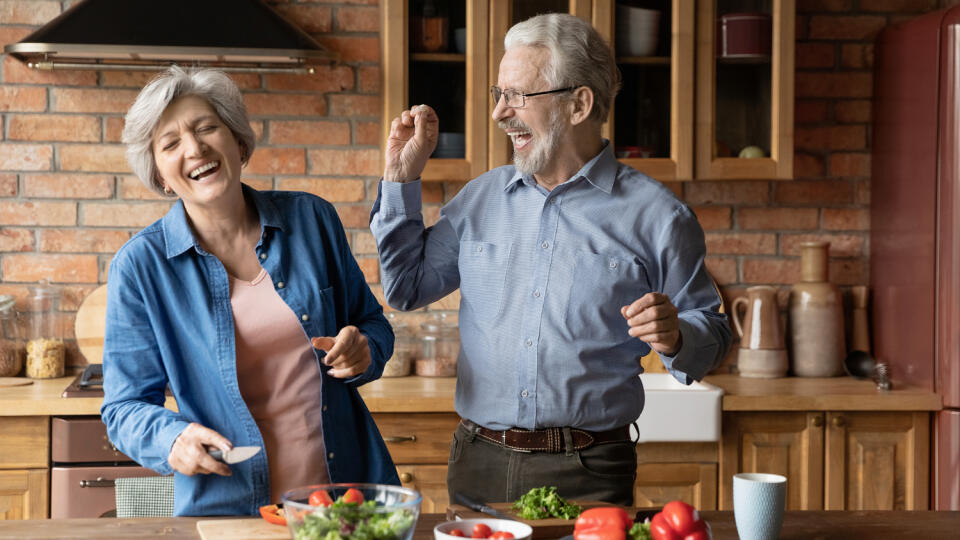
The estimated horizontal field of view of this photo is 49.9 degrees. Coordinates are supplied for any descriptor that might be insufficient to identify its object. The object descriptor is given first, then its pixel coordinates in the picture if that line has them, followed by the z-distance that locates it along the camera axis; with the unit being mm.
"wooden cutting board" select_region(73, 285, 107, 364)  3215
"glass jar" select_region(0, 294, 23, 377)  3107
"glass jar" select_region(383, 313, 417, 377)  3227
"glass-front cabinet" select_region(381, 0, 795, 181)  3047
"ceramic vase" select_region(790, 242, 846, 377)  3293
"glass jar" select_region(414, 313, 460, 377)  3248
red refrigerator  2873
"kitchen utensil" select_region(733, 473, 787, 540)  1437
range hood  2740
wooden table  1546
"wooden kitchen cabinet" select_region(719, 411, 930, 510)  2893
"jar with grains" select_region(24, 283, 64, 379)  3146
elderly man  1898
